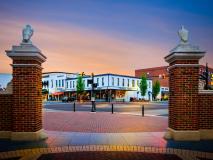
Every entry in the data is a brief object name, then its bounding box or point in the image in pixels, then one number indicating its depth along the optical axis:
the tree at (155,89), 62.06
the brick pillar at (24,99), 6.54
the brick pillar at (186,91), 6.61
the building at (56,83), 64.22
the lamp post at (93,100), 18.23
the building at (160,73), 70.35
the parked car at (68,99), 45.78
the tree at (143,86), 56.67
